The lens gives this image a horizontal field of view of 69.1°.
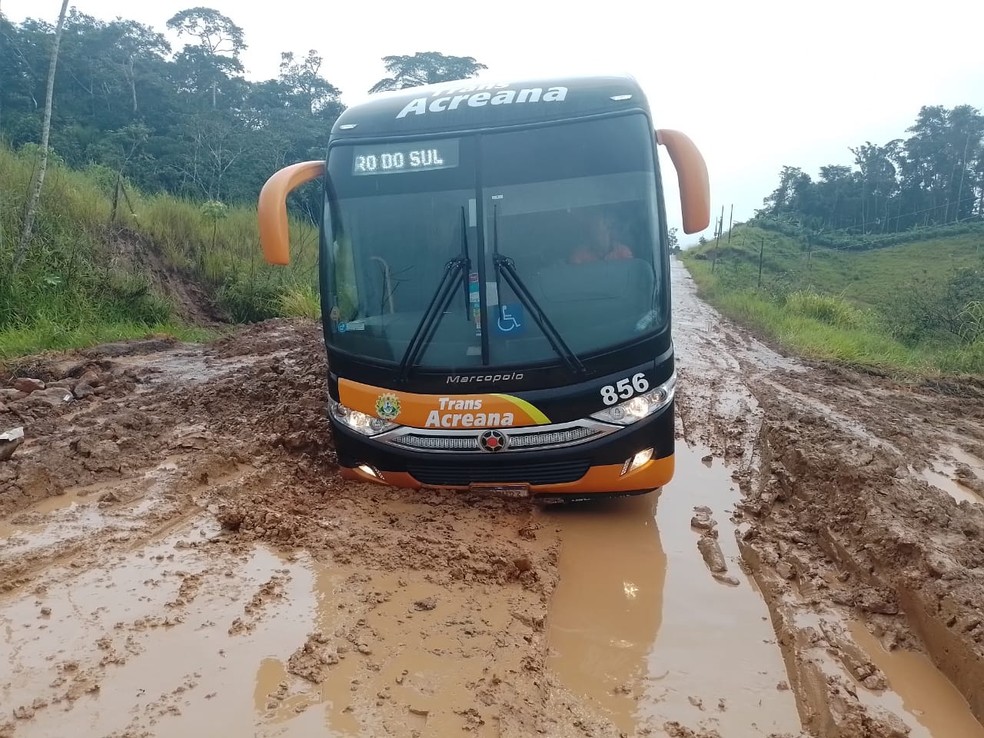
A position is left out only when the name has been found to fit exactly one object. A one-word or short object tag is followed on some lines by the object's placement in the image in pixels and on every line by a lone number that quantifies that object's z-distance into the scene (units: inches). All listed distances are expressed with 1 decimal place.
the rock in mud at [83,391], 239.3
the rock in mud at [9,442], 179.0
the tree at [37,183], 358.0
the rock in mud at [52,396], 226.1
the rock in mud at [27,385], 239.6
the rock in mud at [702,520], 164.1
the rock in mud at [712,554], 144.1
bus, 153.5
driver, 158.7
